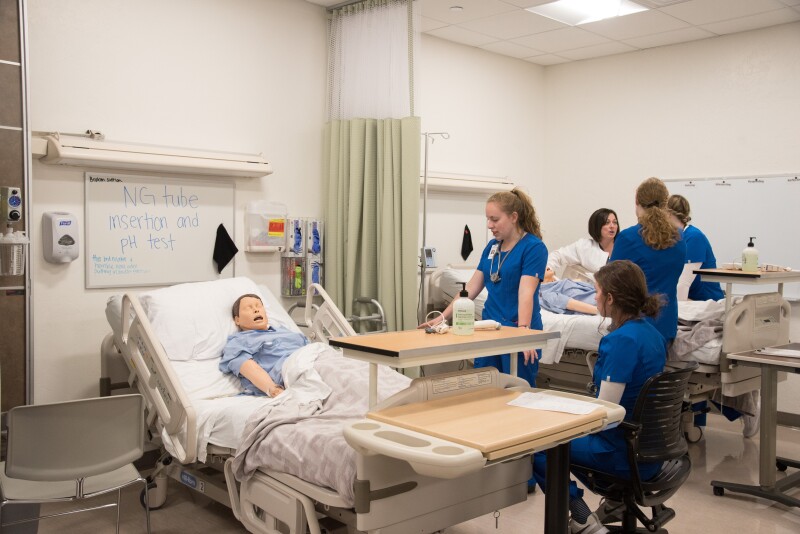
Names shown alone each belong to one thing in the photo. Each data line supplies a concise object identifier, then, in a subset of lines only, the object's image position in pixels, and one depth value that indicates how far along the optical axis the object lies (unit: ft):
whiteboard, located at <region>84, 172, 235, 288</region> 12.26
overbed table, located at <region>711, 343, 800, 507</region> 11.03
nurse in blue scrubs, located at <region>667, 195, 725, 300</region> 13.75
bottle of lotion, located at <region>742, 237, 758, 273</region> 12.64
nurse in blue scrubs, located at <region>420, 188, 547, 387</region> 10.37
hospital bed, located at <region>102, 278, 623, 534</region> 7.38
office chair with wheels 8.09
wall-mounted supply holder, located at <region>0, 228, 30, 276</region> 10.39
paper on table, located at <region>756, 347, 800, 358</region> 11.21
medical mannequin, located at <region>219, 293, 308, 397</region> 10.80
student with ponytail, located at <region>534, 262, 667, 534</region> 8.21
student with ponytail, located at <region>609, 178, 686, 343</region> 11.11
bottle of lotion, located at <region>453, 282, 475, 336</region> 8.11
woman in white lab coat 16.76
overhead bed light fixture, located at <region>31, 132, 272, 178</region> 11.32
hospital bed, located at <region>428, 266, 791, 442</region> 12.39
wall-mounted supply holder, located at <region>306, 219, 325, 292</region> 15.12
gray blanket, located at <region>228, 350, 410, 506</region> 7.83
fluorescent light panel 15.23
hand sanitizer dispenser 11.49
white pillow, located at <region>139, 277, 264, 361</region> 11.43
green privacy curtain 13.87
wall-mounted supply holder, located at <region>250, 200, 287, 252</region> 14.26
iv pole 15.30
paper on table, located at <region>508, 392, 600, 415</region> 7.37
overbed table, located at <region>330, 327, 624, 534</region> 6.48
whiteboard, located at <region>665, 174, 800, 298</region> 16.34
